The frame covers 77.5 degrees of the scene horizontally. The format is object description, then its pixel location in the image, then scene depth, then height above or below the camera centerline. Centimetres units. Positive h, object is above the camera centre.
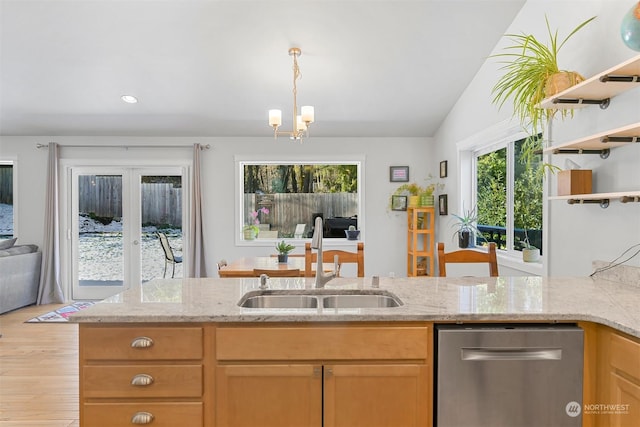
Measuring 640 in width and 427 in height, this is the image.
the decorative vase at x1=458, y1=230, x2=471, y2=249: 418 -27
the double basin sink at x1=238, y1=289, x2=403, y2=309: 191 -41
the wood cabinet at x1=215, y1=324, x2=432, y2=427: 148 -61
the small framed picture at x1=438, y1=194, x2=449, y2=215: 479 +11
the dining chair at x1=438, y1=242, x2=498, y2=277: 250 -28
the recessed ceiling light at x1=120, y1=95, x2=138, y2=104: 437 +127
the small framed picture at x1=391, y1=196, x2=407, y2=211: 536 +15
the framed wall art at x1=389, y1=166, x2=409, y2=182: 539 +55
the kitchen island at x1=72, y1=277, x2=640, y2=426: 148 -57
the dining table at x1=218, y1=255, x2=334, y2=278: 331 -47
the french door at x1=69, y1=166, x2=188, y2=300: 547 -14
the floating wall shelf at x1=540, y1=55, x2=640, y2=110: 180 +63
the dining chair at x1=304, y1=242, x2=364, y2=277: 248 -28
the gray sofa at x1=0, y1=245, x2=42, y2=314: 472 -78
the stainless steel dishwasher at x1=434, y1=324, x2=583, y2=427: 146 -60
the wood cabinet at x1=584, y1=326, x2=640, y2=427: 130 -58
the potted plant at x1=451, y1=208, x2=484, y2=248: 419 -17
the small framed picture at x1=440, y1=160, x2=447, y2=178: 485 +55
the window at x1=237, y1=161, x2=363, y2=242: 557 +22
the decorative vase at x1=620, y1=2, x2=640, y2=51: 173 +82
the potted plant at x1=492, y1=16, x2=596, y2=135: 220 +76
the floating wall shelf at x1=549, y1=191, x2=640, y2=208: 183 +8
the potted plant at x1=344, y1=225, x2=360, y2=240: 548 -27
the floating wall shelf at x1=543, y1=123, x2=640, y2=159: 183 +37
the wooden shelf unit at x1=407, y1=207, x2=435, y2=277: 497 -37
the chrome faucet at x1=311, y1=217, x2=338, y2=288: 193 -23
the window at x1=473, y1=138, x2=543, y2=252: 321 +16
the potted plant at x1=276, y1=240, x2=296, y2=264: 376 -38
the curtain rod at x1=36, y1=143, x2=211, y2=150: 533 +90
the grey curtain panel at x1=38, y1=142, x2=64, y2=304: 521 -41
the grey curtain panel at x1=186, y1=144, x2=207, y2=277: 522 -20
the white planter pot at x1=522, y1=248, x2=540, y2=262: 311 -32
